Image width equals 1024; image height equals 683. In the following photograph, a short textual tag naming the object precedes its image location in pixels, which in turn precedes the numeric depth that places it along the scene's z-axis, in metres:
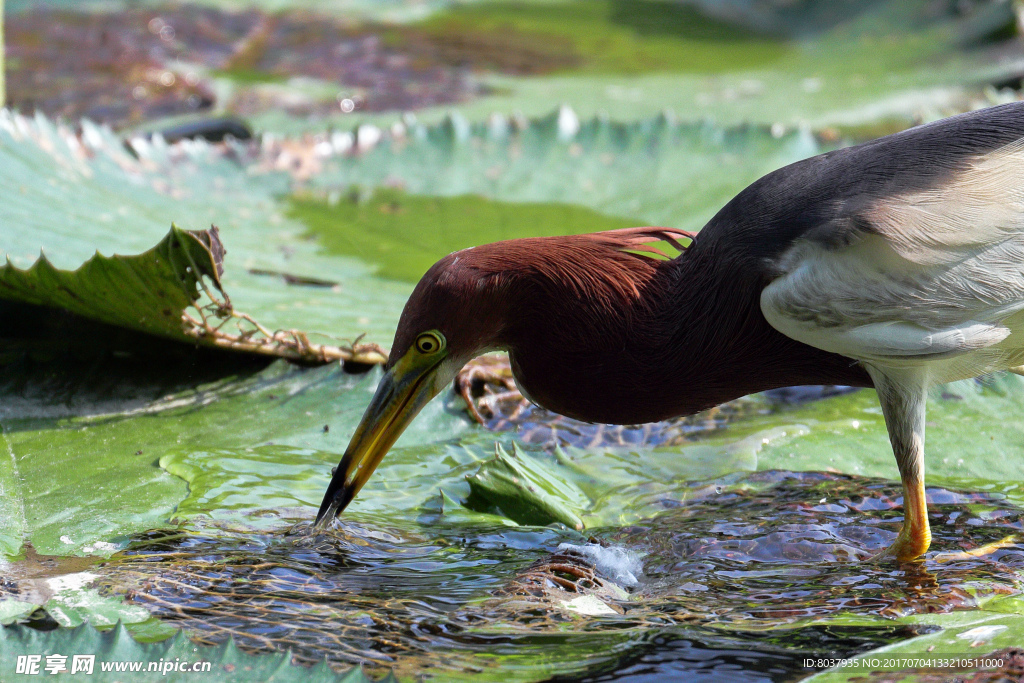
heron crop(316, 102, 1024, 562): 5.29
